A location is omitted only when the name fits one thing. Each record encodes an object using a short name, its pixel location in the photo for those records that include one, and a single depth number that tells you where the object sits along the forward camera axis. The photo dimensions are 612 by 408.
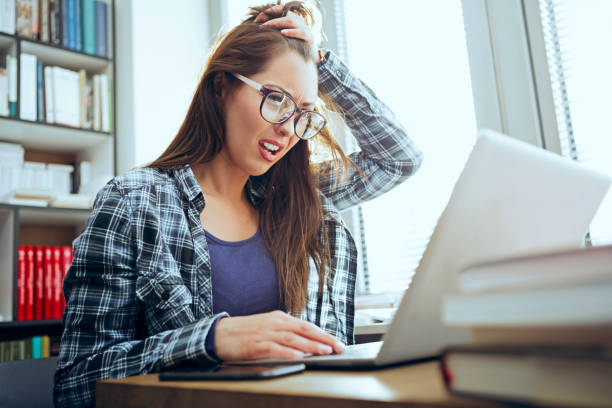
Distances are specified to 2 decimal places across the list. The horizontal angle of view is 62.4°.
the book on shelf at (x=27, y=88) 2.24
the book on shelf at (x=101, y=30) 2.54
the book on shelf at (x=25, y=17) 2.29
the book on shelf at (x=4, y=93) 2.18
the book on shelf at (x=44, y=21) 2.37
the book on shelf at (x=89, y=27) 2.50
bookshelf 2.06
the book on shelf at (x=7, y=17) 2.24
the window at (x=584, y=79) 1.39
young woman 0.72
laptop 0.38
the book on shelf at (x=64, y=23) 2.42
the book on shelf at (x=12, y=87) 2.20
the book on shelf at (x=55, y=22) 2.40
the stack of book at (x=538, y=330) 0.23
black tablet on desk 0.43
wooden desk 0.31
